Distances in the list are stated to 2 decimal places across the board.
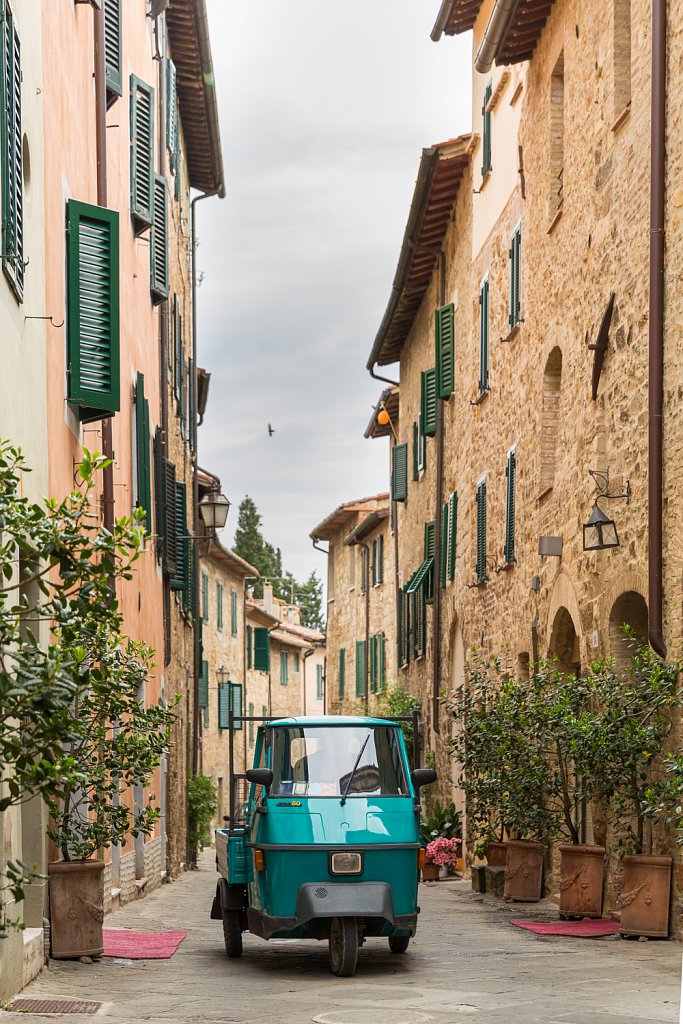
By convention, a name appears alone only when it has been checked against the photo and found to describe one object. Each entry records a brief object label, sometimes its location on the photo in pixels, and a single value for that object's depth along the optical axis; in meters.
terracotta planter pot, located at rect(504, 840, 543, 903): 15.23
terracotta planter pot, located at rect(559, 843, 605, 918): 12.72
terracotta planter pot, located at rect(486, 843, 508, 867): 16.94
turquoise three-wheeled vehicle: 9.29
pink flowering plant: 20.91
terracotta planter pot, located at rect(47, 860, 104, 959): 9.71
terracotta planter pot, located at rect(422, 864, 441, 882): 20.88
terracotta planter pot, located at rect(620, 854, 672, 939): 11.00
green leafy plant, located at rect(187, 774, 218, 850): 24.77
